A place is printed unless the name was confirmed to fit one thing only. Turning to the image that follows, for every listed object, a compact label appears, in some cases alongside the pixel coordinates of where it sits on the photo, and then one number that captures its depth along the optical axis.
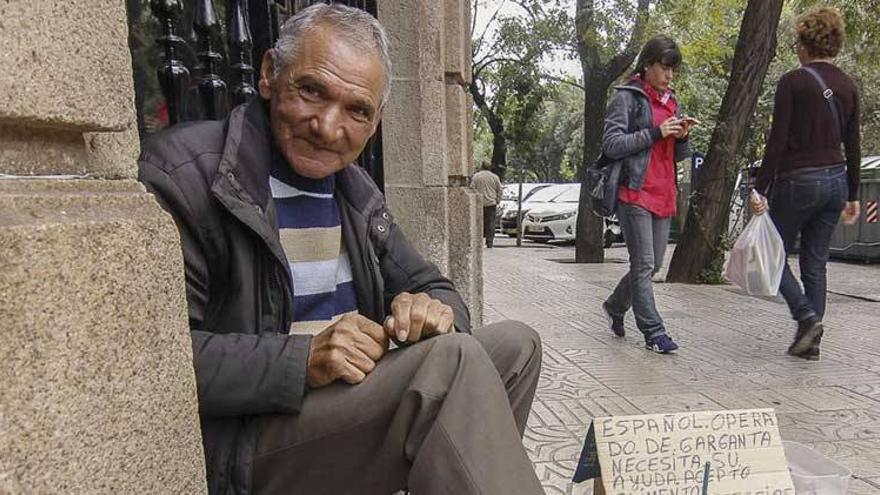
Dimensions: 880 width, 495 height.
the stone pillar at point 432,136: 3.91
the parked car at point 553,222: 17.89
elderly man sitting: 1.54
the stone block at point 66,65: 1.02
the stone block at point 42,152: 1.09
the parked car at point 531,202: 19.33
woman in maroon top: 4.42
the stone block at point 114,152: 1.24
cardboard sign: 1.93
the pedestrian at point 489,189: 14.94
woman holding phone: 4.54
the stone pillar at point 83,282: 0.98
